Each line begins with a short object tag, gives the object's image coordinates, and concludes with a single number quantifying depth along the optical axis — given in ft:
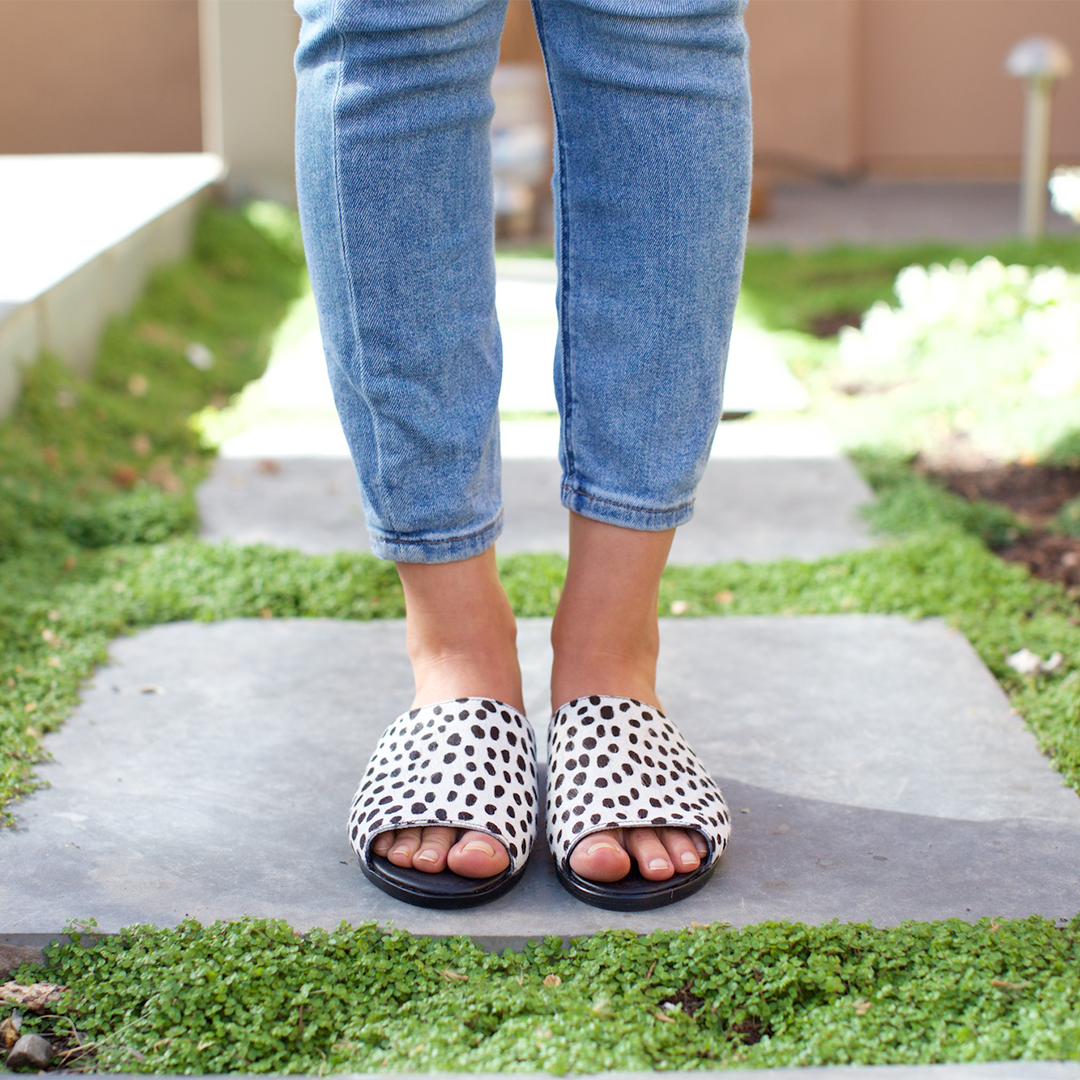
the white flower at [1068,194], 6.70
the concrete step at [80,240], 7.12
